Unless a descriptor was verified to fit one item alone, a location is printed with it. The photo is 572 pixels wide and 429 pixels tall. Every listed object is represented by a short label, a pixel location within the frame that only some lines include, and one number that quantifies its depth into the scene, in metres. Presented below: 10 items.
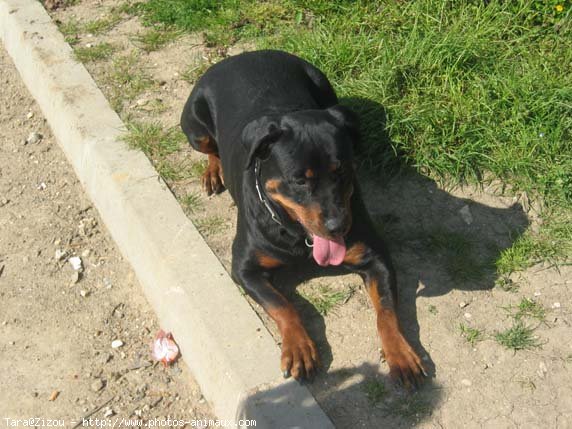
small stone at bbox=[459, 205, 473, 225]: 4.43
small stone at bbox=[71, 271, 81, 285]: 4.42
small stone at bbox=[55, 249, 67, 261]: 4.56
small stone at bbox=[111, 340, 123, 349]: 4.06
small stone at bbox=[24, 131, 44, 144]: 5.50
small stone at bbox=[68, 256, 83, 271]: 4.50
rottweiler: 3.45
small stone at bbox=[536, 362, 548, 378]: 3.56
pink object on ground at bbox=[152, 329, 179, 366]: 3.96
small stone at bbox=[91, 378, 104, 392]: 3.83
